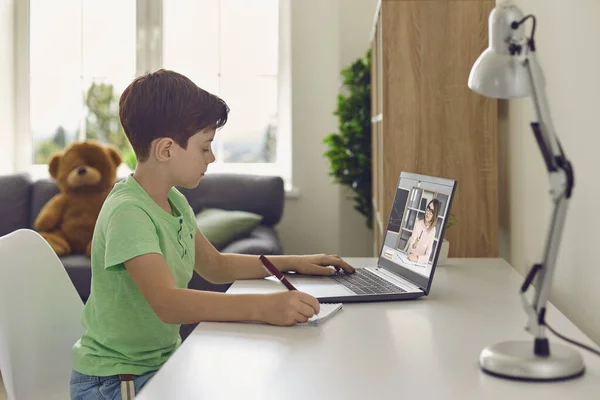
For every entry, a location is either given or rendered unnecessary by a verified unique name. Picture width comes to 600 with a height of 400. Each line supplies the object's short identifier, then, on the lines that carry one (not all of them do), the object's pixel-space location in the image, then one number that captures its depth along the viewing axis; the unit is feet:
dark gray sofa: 12.84
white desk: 3.22
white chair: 4.74
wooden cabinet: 7.75
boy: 4.78
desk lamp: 3.13
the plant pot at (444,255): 6.55
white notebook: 4.38
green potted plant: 12.24
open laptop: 5.11
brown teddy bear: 11.99
